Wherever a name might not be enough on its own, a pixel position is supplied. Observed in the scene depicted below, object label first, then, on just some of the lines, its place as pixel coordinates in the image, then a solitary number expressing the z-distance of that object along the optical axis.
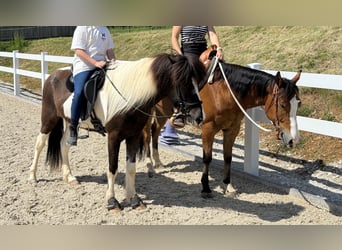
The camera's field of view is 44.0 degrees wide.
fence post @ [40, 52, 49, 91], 10.85
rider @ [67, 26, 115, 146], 4.02
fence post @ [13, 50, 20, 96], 12.16
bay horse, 3.92
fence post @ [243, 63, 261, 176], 5.25
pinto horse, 3.67
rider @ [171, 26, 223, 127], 4.73
